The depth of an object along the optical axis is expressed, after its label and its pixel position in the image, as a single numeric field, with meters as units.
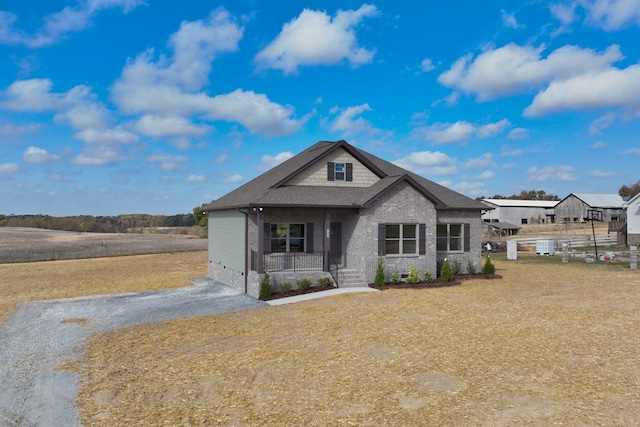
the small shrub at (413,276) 18.92
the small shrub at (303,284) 17.45
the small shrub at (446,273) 19.51
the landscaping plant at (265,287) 16.59
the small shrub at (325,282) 17.92
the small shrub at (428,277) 19.33
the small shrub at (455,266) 21.17
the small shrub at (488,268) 21.62
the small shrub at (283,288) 17.09
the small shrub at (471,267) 21.83
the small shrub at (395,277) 18.84
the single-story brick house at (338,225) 18.33
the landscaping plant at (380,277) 18.23
